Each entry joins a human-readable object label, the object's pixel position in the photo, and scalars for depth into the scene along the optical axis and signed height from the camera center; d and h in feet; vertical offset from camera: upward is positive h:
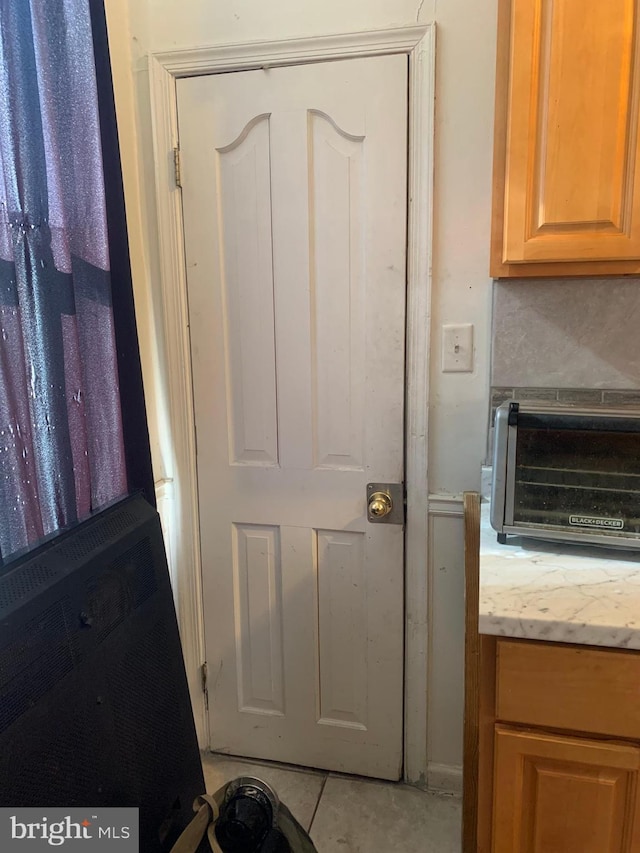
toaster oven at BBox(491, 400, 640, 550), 4.04 -0.87
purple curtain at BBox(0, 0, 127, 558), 3.72 +0.44
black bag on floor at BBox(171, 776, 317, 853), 3.89 -3.05
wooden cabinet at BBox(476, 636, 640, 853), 3.36 -2.23
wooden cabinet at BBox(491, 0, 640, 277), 3.79 +1.29
